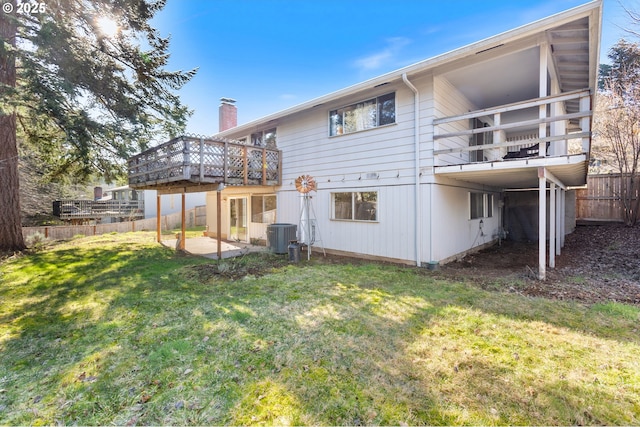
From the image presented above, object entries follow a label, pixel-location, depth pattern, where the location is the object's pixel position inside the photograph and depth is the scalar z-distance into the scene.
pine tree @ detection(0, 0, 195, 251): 7.39
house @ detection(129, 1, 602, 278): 6.23
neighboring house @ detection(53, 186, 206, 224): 19.17
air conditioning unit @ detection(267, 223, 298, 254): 9.49
